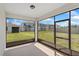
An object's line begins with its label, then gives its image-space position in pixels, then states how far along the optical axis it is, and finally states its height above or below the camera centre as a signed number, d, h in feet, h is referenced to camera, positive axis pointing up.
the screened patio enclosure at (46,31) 7.67 -0.55
